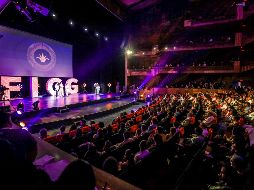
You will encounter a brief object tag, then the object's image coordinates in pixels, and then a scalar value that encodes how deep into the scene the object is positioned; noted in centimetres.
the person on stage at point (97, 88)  1586
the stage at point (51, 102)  892
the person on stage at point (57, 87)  1362
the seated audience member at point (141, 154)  297
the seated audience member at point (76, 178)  89
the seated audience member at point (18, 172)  90
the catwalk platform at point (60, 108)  749
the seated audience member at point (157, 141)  328
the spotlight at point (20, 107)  767
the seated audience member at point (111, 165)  238
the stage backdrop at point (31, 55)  1082
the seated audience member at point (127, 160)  294
